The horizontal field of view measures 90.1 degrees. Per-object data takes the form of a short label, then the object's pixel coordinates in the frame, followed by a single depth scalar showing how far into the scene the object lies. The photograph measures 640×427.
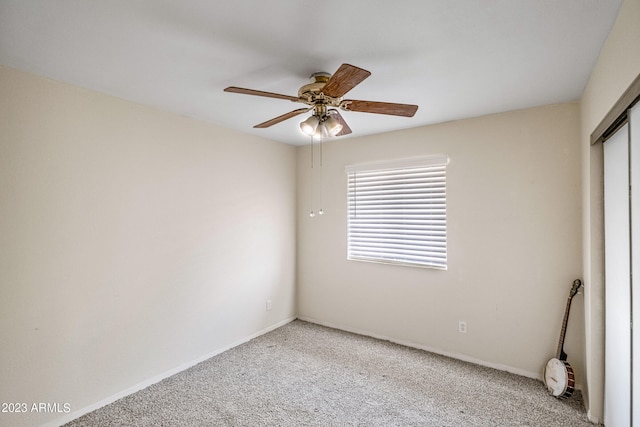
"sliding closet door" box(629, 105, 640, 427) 1.49
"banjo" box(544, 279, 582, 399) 2.42
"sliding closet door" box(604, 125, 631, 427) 1.68
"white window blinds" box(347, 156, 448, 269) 3.27
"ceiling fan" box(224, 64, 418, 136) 1.74
